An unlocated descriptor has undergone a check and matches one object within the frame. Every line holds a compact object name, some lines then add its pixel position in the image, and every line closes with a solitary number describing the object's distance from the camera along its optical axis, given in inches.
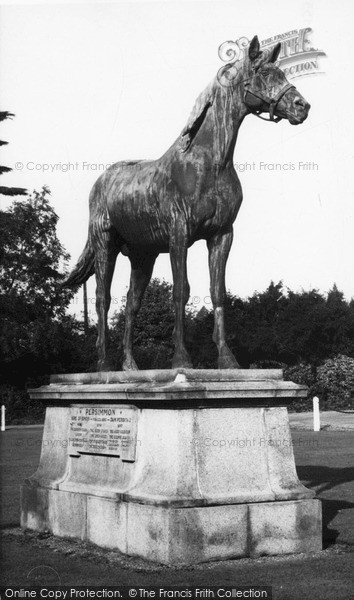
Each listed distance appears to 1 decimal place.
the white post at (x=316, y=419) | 1107.4
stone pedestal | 316.8
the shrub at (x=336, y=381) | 1779.0
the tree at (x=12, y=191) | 715.2
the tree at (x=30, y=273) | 1673.4
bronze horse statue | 350.6
